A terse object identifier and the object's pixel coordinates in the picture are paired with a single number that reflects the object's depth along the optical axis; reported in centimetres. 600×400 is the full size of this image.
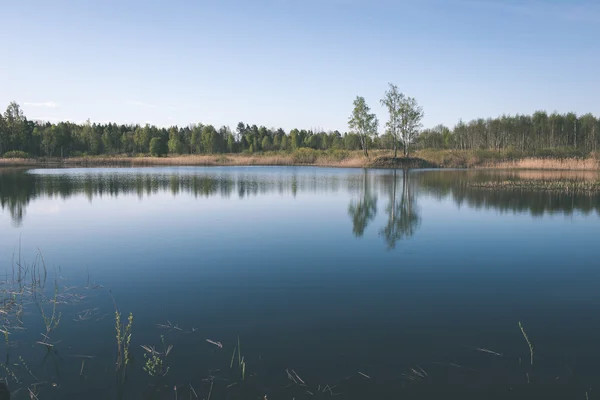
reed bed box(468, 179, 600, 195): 2133
